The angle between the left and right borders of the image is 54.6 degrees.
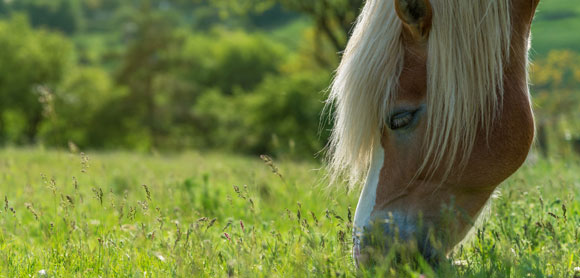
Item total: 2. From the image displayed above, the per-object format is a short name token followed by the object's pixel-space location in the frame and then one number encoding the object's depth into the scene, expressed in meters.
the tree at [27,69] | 41.12
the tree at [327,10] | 14.06
